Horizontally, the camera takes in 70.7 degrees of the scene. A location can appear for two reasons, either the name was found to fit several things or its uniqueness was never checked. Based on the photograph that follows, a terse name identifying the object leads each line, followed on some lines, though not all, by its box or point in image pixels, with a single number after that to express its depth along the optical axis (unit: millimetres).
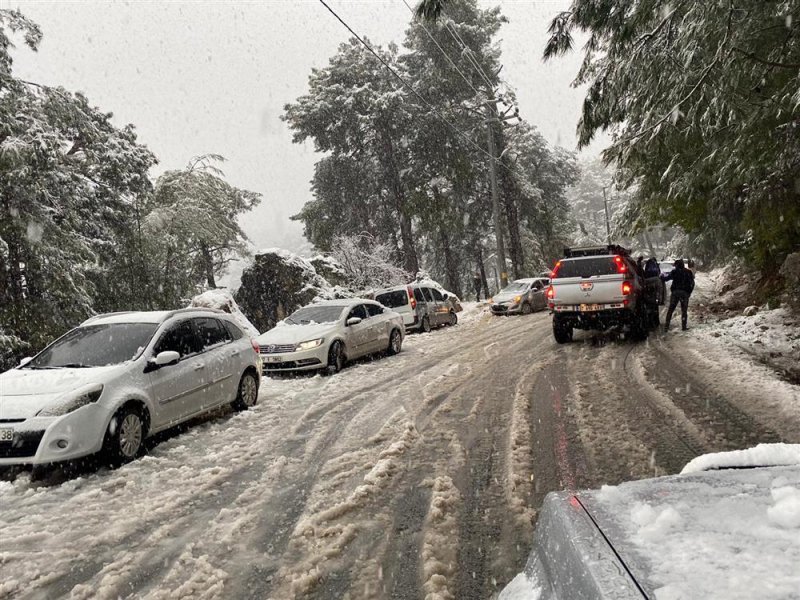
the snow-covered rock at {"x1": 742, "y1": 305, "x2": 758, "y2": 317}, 13648
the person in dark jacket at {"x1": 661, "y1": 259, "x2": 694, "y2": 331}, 12906
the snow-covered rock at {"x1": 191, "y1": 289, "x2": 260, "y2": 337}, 16703
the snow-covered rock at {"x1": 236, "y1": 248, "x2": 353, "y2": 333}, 22266
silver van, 19062
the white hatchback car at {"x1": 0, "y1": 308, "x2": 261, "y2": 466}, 5465
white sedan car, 11383
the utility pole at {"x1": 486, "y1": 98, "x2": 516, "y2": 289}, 27547
